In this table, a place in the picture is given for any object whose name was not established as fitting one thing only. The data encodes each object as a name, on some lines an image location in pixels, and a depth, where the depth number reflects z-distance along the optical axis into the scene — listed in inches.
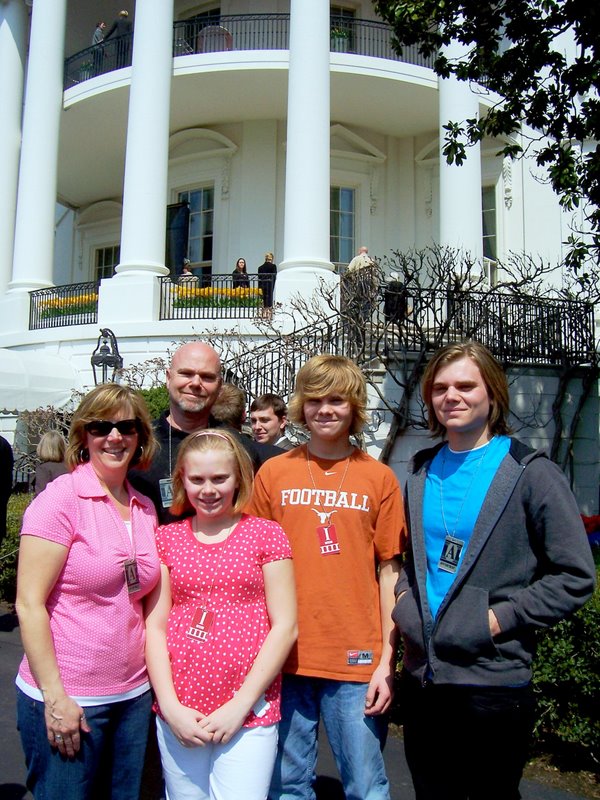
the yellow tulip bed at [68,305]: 606.5
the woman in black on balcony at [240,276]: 565.3
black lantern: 451.5
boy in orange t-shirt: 96.8
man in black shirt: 113.0
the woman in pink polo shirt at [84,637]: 85.9
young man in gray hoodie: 86.6
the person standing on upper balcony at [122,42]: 658.0
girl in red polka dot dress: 88.0
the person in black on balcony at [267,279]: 566.9
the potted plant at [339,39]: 641.6
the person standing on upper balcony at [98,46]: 660.1
